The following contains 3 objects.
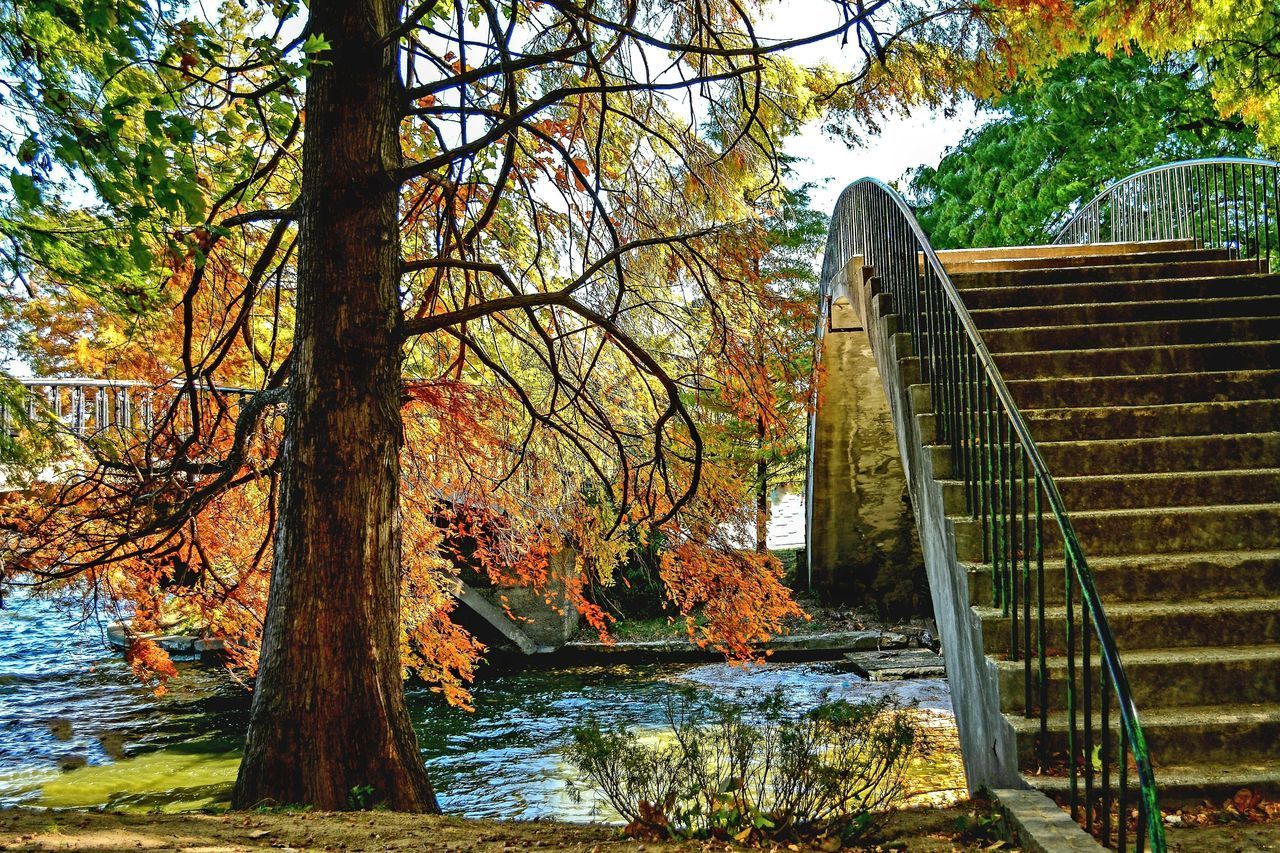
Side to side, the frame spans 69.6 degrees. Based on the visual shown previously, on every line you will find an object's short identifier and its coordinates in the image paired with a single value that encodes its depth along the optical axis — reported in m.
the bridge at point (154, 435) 6.09
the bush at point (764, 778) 4.14
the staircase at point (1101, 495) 3.93
